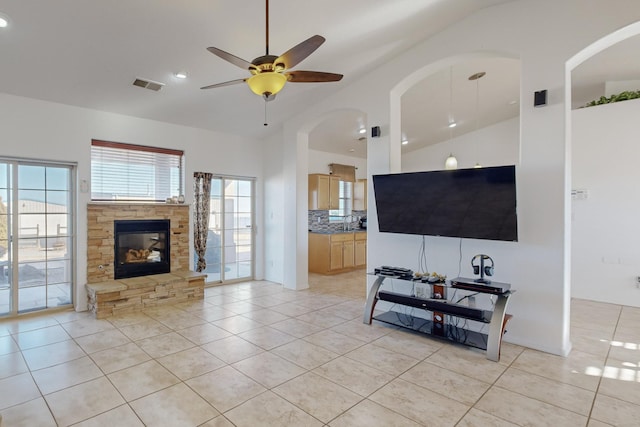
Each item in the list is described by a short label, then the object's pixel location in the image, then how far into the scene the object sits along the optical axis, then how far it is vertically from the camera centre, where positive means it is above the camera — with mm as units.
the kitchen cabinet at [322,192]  7688 +466
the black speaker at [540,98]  3406 +1171
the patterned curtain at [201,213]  5887 -24
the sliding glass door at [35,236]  4305 -329
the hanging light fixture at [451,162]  6450 +973
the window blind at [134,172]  4934 +624
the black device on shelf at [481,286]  3318 -757
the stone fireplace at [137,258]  4652 -735
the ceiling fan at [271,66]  2447 +1128
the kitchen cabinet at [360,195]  8906 +457
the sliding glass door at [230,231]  6234 -377
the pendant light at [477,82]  5195 +2137
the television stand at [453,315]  3268 -1084
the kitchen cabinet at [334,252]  7398 -912
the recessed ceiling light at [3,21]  2855 +1656
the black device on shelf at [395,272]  4051 -742
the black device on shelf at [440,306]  3412 -1030
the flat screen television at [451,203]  3400 +109
